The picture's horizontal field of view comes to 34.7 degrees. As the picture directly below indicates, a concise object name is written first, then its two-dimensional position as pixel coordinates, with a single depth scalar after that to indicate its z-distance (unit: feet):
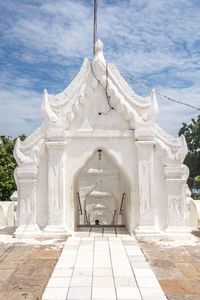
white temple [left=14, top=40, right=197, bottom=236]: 24.73
